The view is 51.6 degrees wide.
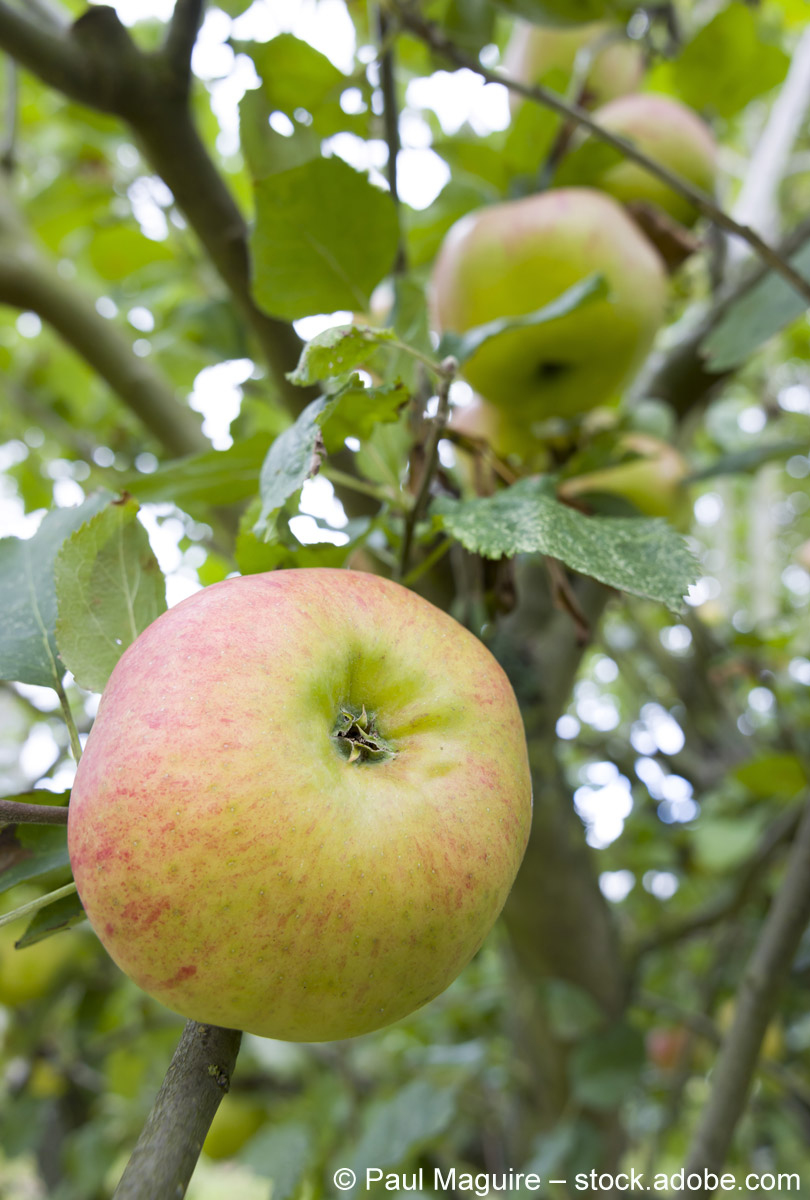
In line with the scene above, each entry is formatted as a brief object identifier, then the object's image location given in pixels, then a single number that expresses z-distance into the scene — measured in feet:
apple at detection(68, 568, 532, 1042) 0.92
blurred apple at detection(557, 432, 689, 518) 3.14
